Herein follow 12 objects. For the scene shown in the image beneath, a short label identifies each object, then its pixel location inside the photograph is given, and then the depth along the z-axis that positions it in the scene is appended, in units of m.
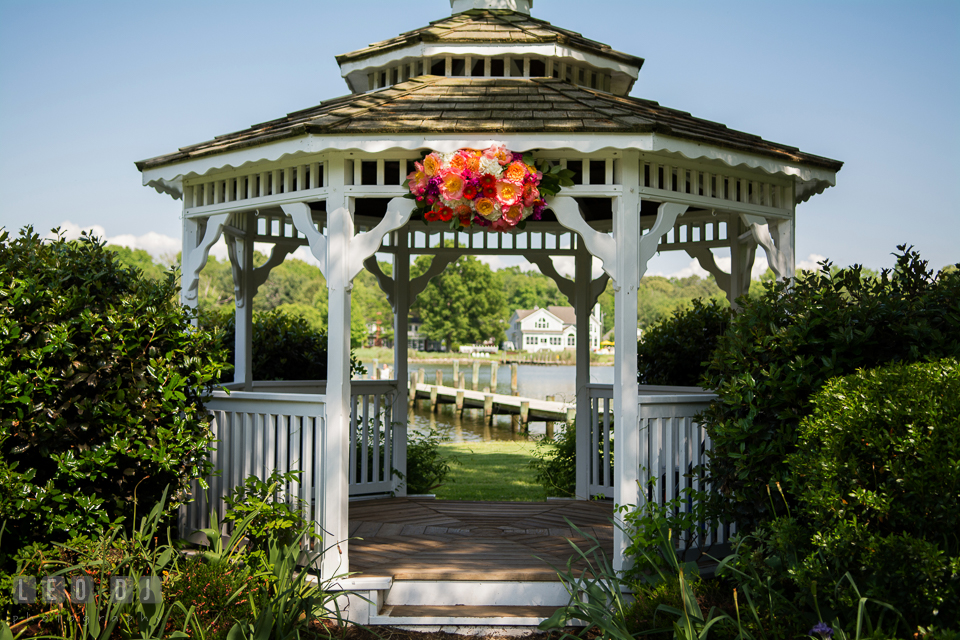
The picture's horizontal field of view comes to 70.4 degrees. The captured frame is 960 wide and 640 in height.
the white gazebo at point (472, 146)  4.12
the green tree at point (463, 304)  66.81
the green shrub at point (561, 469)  7.26
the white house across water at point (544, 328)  85.88
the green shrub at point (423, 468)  7.16
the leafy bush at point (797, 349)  3.47
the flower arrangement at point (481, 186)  4.00
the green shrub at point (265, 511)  3.96
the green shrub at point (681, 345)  7.27
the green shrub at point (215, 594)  3.39
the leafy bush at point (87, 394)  3.55
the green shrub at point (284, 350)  7.96
